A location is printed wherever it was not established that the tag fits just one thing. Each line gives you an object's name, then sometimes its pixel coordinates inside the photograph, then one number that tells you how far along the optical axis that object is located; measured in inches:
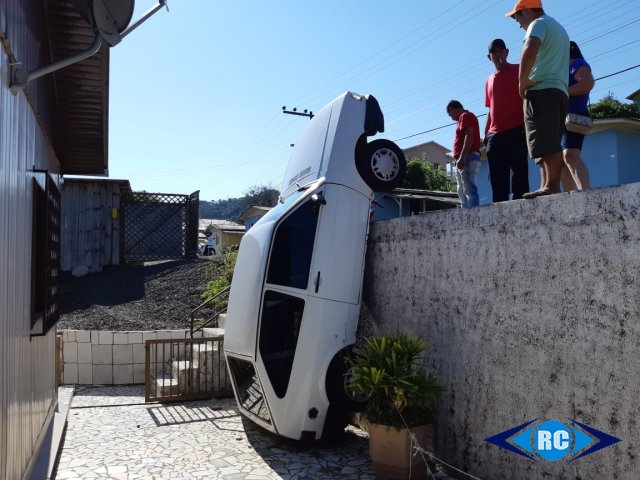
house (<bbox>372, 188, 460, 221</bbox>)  581.6
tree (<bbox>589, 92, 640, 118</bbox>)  753.6
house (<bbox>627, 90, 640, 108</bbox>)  628.9
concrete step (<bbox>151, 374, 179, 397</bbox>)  305.9
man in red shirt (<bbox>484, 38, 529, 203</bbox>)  209.9
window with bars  169.9
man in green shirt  172.2
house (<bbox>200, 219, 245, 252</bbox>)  1044.4
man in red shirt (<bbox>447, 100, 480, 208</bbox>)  240.4
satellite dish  131.3
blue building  480.4
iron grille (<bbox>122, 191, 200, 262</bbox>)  549.6
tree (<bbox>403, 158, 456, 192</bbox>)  1147.9
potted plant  180.1
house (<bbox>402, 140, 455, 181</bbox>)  1756.9
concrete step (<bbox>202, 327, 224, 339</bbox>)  362.3
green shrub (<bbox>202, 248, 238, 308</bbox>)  444.2
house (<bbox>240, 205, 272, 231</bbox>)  1191.3
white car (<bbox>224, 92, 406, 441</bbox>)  214.4
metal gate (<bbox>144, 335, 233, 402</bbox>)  306.2
